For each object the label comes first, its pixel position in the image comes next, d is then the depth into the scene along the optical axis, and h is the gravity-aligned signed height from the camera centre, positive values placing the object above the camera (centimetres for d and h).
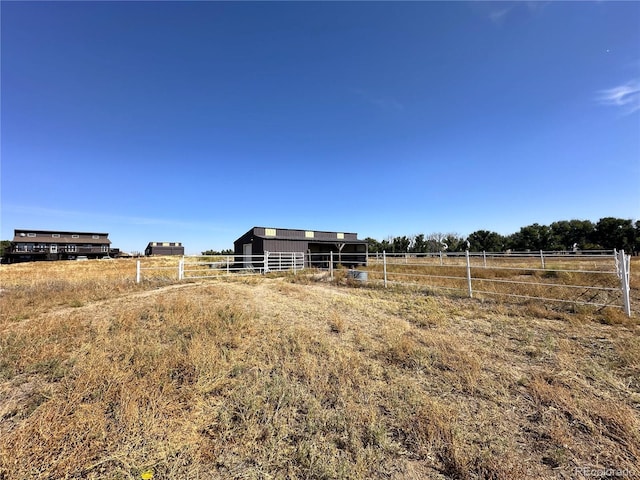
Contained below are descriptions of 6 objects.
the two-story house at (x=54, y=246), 4788 +225
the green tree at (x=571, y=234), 4516 +195
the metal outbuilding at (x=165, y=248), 6544 +170
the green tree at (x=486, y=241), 4875 +107
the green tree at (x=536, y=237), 4622 +149
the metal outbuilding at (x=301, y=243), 2181 +79
